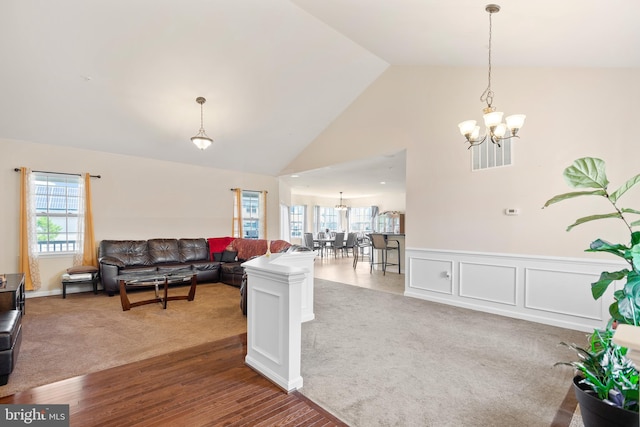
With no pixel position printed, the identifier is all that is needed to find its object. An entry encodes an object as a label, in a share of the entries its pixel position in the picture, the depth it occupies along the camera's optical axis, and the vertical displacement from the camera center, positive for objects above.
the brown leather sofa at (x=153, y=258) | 5.13 -0.81
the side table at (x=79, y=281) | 4.98 -1.09
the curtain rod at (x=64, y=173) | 4.96 +0.77
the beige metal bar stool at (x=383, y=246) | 7.14 -0.74
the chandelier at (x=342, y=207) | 12.94 +0.38
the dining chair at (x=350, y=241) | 9.80 -0.82
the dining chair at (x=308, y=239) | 10.31 -0.81
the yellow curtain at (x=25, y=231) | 4.95 -0.24
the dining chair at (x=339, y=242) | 9.84 -0.85
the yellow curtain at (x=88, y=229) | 5.53 -0.23
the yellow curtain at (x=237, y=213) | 7.68 +0.08
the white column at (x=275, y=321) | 2.20 -0.82
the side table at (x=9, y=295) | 3.02 -0.79
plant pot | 1.29 -0.88
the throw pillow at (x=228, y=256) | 6.68 -0.89
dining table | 10.19 -0.95
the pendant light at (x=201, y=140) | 4.72 +1.19
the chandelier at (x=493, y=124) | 2.76 +0.88
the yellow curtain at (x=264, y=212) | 8.12 +0.09
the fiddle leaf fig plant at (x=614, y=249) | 1.49 -0.18
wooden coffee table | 4.23 -0.93
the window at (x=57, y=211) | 5.25 +0.10
